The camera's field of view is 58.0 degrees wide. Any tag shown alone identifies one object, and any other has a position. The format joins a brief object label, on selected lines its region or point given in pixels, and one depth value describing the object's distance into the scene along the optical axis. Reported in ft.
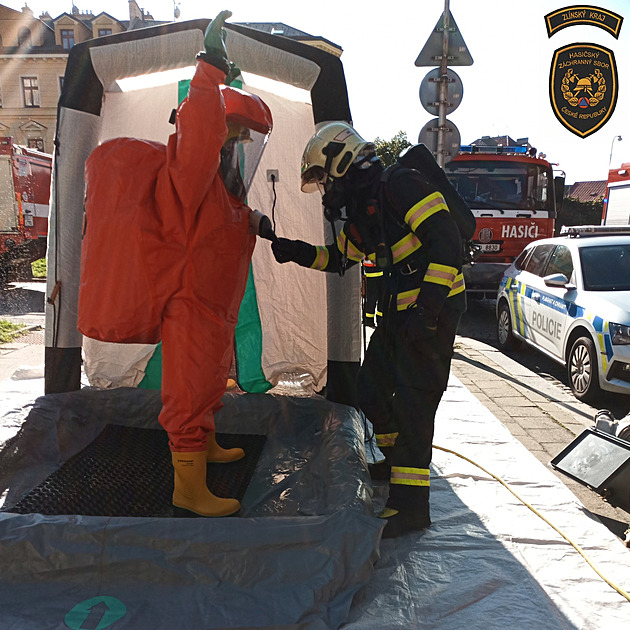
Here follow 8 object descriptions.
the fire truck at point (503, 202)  32.07
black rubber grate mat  9.18
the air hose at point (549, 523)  7.72
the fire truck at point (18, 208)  42.73
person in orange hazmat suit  7.88
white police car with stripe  16.28
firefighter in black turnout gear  8.72
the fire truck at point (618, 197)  35.86
